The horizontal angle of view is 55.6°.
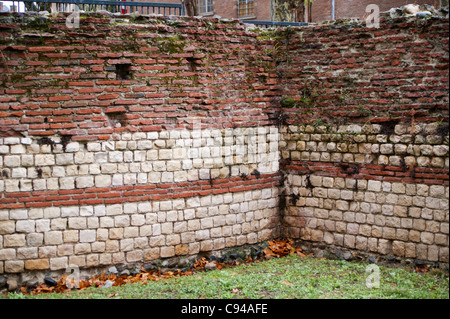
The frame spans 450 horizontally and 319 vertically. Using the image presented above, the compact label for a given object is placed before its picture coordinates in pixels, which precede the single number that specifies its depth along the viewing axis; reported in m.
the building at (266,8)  16.02
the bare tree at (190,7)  11.09
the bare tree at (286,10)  11.16
